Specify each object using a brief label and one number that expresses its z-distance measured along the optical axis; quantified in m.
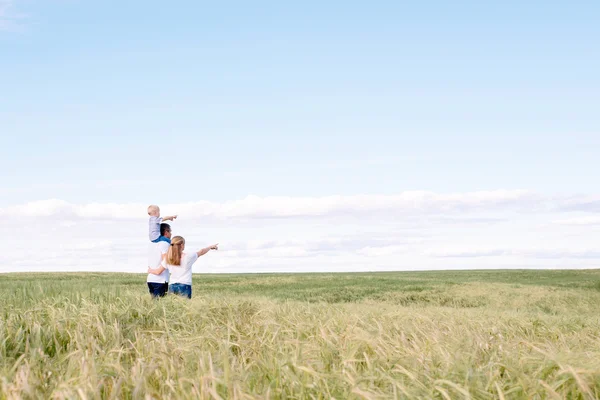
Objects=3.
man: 11.91
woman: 11.66
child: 11.97
